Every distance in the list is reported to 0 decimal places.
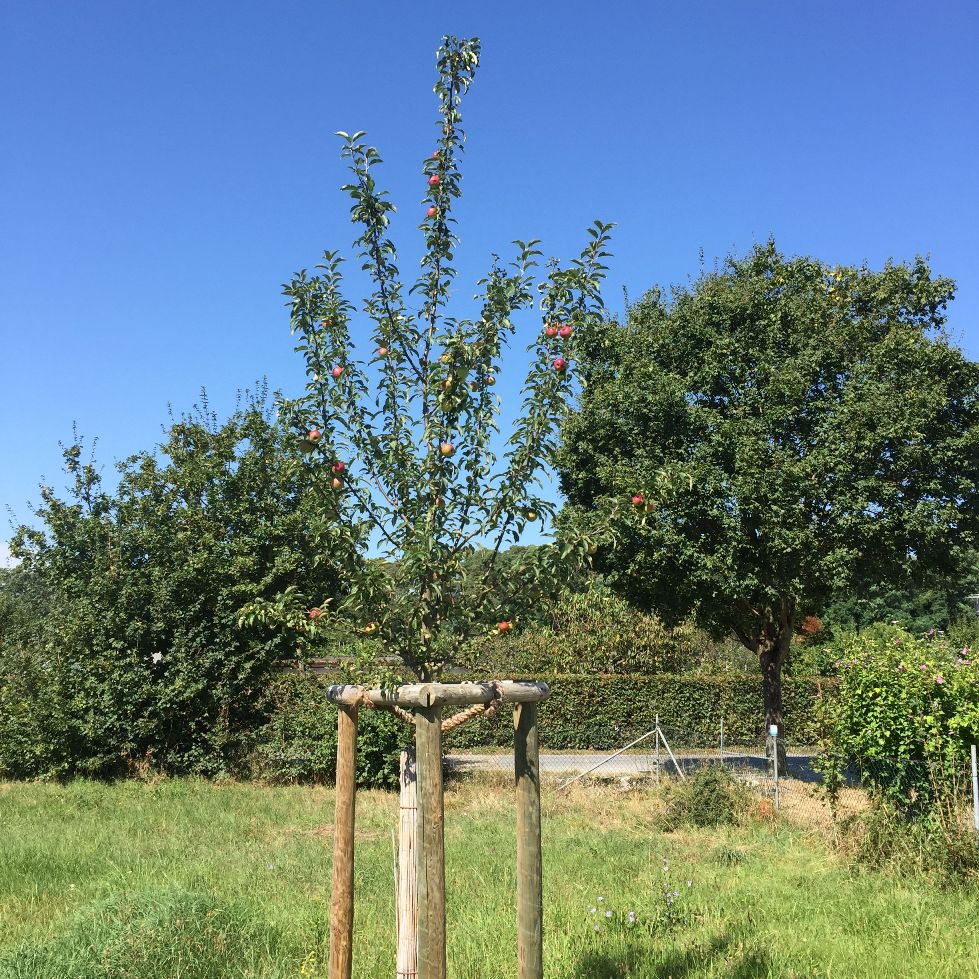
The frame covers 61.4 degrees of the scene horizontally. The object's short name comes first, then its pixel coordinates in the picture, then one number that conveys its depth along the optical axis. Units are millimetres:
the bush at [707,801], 10617
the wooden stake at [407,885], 3445
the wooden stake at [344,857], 3543
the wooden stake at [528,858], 3348
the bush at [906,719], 8016
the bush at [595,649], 25266
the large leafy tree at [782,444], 13430
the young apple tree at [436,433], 3438
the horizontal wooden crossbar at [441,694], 3062
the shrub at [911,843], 7363
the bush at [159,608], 15188
